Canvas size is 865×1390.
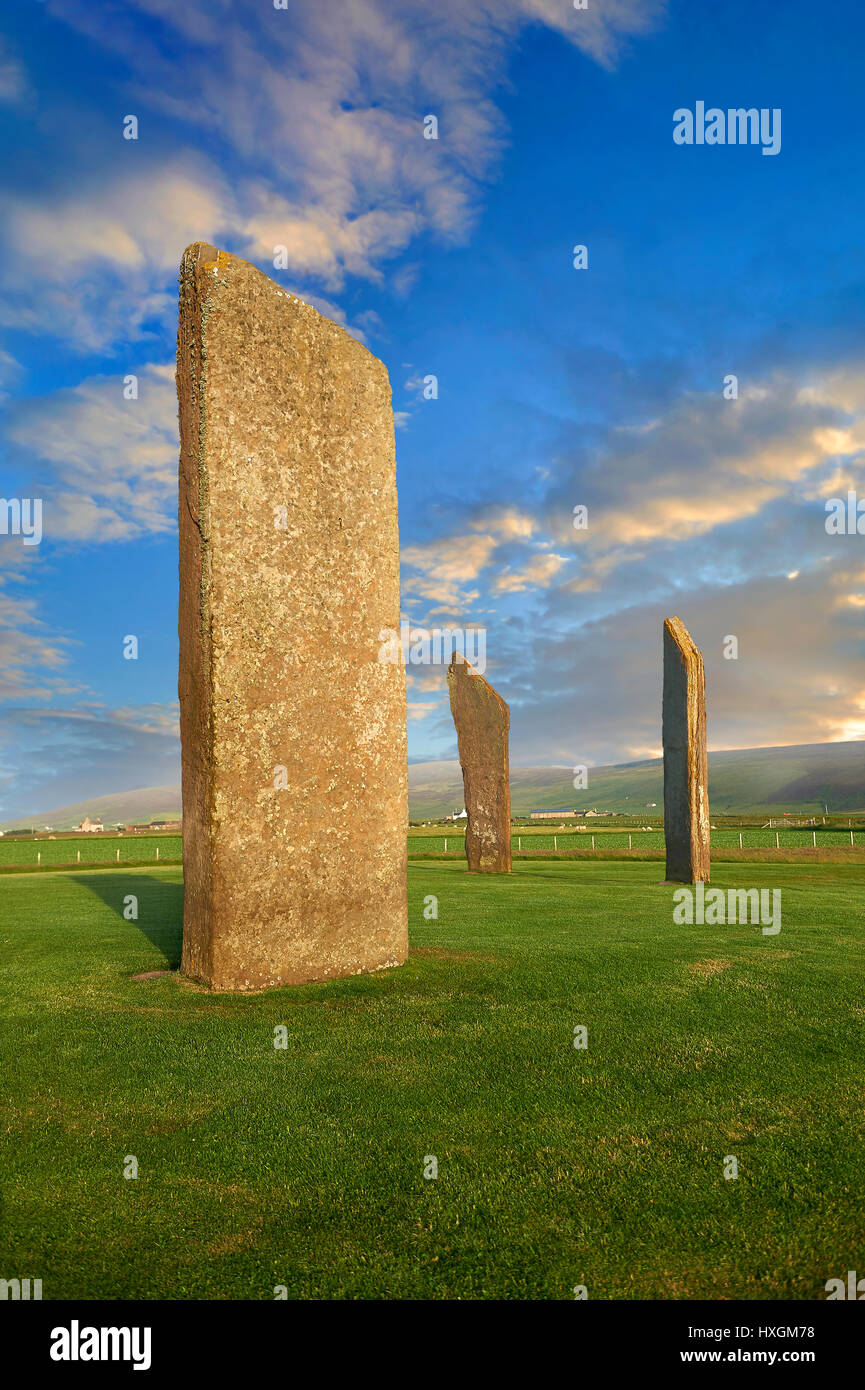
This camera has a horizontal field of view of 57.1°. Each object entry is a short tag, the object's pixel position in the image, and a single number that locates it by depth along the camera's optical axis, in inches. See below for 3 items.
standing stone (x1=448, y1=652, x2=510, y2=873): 750.5
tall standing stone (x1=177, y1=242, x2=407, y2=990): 259.3
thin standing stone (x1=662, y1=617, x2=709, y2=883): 618.5
